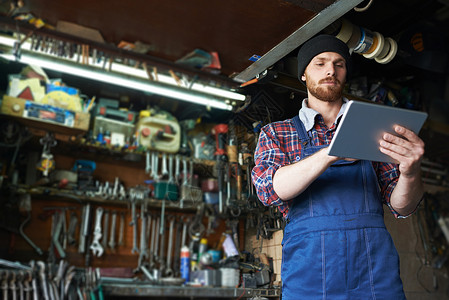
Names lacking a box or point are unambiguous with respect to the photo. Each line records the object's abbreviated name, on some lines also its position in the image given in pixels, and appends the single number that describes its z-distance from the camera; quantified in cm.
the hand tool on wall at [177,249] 342
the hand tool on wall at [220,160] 195
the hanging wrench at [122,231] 337
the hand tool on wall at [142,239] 338
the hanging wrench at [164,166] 338
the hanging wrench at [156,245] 341
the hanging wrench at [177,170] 343
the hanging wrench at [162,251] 336
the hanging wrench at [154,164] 337
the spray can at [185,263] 333
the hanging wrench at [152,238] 341
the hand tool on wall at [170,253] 337
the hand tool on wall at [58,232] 309
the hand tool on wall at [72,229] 315
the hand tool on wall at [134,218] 330
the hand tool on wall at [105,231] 332
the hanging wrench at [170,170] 340
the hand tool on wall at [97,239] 326
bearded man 97
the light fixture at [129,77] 265
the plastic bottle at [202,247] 348
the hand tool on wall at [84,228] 320
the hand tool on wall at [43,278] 253
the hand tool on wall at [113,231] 332
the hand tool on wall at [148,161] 336
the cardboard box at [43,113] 277
